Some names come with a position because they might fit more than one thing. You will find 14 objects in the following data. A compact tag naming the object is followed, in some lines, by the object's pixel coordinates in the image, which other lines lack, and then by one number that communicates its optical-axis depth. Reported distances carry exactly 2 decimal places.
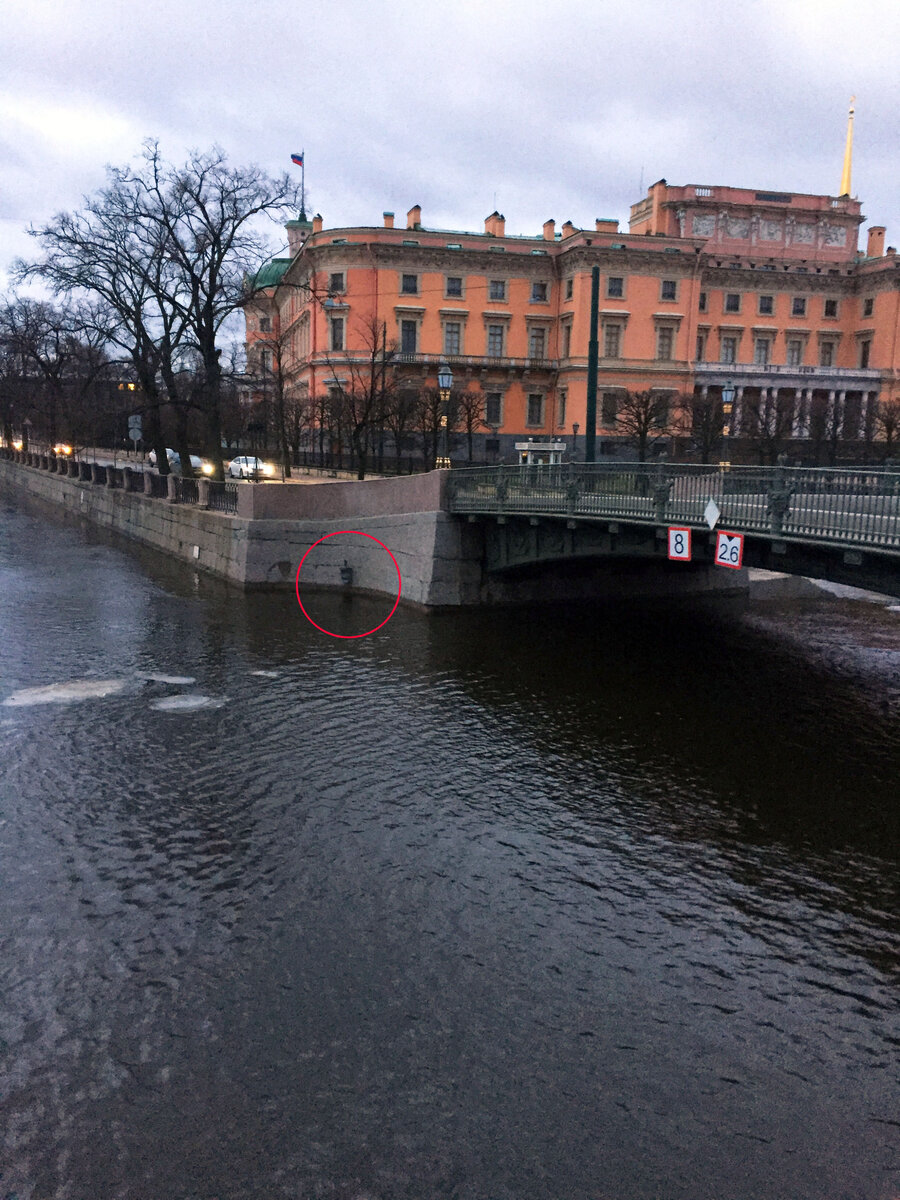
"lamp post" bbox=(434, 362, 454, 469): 24.53
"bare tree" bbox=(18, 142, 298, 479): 35.56
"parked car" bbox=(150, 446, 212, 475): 50.23
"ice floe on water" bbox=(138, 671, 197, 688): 18.09
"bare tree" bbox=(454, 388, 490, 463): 52.12
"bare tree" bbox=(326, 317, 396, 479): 44.38
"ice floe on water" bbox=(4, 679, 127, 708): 16.58
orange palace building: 64.12
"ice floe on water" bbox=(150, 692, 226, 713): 16.44
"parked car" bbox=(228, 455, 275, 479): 47.78
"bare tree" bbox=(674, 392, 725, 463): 50.28
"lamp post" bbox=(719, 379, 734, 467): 28.20
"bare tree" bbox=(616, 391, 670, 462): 49.09
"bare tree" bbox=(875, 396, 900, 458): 49.19
